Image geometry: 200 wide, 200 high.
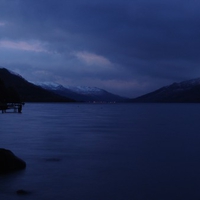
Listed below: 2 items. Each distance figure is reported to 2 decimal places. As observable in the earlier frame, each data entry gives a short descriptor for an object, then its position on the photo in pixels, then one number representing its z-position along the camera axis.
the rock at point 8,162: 15.47
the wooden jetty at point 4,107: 81.21
